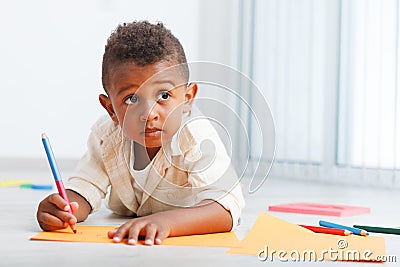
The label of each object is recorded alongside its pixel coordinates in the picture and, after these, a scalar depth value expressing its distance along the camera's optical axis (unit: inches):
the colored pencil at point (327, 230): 59.0
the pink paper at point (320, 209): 75.5
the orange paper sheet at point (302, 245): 51.2
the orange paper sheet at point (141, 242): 54.2
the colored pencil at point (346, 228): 59.3
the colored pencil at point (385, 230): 62.1
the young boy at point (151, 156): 56.4
